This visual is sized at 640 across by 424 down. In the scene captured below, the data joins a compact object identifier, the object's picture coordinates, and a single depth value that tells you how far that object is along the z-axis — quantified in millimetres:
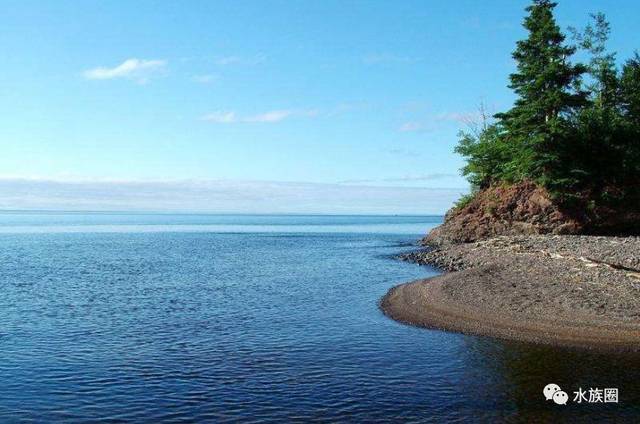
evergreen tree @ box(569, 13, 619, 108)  75938
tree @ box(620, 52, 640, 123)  71250
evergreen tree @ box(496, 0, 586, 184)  63312
